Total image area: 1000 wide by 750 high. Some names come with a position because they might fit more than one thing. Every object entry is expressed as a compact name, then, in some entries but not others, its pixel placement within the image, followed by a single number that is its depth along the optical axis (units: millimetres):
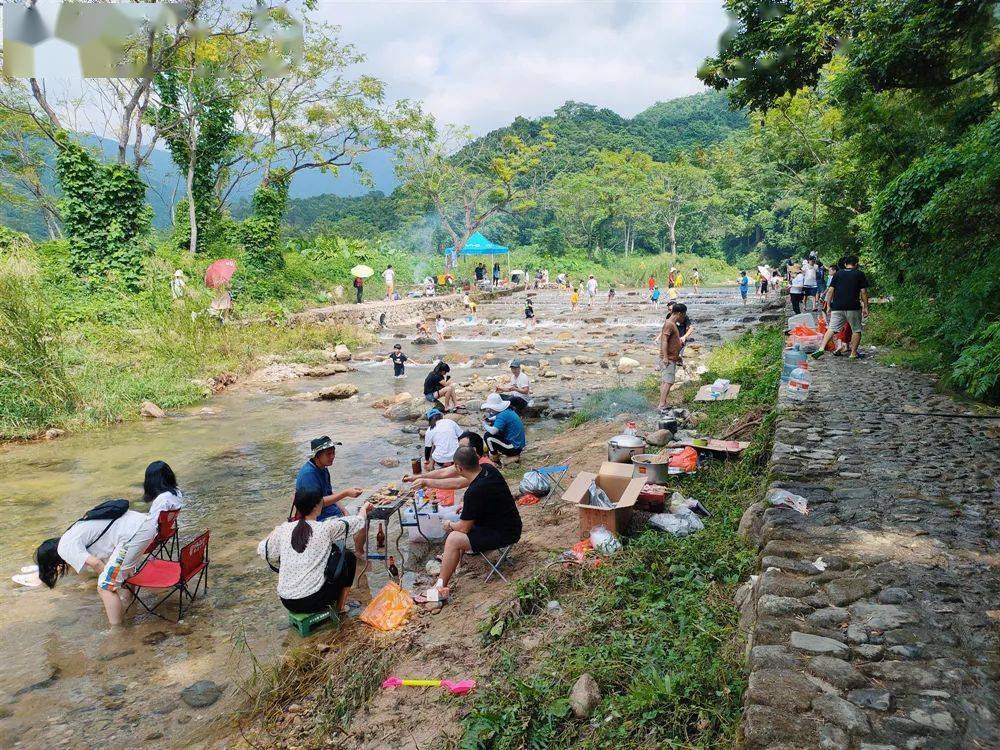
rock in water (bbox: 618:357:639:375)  15008
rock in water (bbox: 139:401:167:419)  11977
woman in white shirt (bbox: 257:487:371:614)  4566
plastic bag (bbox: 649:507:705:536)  4961
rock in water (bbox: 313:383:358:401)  13655
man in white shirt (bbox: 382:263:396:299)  26594
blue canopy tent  31844
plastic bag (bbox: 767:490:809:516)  4469
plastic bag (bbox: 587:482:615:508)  5259
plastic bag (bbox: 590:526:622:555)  4832
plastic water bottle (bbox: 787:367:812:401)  7633
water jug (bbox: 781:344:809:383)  8805
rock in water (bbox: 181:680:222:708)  4156
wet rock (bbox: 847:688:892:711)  2576
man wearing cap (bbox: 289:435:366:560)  5477
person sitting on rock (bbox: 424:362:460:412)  10633
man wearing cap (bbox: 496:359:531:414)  10084
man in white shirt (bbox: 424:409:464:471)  7195
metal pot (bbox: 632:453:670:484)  6047
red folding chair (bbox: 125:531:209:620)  4965
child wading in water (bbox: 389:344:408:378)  15320
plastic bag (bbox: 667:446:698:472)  6404
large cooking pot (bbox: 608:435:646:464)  6539
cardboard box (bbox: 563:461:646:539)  5016
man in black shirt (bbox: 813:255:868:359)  9266
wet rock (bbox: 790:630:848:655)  2951
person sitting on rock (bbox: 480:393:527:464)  8352
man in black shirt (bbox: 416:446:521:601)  4930
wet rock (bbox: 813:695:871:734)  2479
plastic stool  4664
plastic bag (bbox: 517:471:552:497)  6910
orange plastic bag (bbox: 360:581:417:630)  4676
